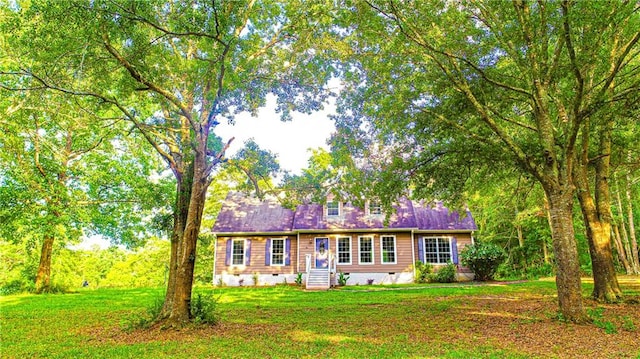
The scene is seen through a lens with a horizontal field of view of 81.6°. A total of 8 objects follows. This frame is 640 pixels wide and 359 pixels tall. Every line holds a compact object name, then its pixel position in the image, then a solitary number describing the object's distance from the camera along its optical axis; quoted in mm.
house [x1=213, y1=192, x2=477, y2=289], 19828
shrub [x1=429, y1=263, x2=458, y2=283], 18734
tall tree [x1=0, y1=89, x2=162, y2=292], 14391
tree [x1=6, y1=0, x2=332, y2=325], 6027
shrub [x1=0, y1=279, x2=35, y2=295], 17842
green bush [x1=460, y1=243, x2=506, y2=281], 18469
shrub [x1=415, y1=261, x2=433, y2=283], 19328
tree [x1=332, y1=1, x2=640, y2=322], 6809
